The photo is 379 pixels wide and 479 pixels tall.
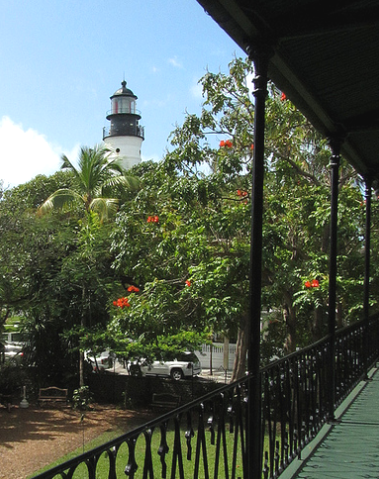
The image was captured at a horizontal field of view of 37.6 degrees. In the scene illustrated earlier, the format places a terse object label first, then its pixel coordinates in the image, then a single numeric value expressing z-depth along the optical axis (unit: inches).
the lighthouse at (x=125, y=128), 1638.8
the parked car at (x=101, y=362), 660.1
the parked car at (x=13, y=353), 724.7
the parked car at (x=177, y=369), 866.8
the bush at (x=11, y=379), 663.1
